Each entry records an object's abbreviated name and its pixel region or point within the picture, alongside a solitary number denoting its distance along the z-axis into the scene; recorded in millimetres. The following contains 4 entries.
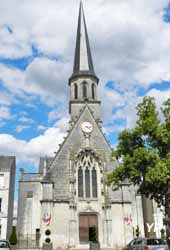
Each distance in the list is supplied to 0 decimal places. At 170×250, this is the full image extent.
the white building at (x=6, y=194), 31031
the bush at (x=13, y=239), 24650
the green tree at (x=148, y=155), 16562
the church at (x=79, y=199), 27578
